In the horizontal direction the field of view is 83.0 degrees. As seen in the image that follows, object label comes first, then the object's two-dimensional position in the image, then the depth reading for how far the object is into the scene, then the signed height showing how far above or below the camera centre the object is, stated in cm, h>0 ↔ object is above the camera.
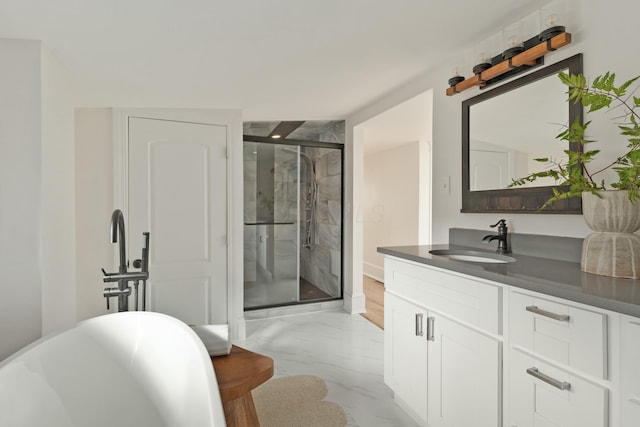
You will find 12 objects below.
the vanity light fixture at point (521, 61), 163 +75
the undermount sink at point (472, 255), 189 -25
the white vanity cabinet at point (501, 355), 101 -53
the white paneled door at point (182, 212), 294 -1
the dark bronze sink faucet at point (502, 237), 192 -15
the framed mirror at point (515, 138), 168 +39
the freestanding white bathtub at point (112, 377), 112 -58
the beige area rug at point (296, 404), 200 -116
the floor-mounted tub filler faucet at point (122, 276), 155 -29
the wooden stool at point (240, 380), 121 -59
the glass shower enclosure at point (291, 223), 383 -14
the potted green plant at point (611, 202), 122 +3
